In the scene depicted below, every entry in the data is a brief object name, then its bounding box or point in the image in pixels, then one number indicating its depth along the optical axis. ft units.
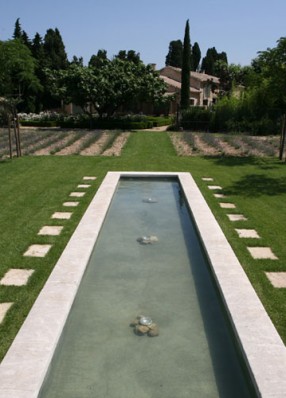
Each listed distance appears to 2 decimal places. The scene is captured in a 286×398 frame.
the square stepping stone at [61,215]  25.48
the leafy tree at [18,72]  99.04
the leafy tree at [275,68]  44.80
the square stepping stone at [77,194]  31.35
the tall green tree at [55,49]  160.83
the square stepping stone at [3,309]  13.80
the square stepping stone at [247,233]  22.40
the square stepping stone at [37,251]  19.42
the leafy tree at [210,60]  260.48
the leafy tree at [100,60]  102.01
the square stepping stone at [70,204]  28.66
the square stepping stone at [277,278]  16.53
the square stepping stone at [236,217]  25.66
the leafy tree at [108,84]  94.53
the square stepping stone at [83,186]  35.12
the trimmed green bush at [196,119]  97.45
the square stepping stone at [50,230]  22.59
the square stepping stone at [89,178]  38.65
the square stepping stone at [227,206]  28.53
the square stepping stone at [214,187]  34.93
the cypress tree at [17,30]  159.33
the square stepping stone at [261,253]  19.36
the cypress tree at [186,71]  132.77
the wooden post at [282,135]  49.84
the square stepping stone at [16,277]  16.31
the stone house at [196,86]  161.70
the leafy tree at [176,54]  272.72
